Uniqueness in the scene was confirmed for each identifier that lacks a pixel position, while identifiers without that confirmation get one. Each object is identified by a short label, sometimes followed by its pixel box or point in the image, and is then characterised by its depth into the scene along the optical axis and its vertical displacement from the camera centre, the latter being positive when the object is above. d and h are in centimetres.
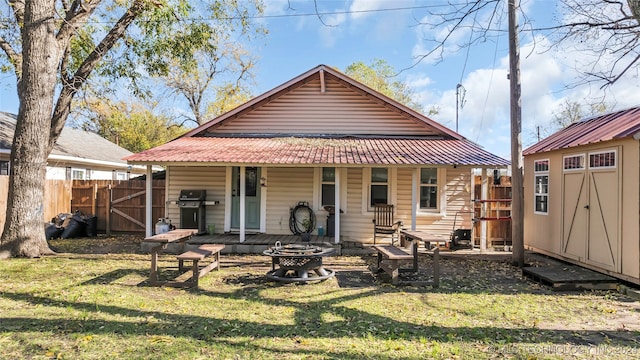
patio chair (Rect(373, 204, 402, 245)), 1040 -78
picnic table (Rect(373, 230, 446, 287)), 660 -117
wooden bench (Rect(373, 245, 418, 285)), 653 -122
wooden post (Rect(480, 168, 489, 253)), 1009 -66
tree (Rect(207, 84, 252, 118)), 3002 +754
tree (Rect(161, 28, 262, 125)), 2833 +829
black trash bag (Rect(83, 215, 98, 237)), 1236 -123
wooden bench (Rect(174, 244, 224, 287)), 632 -136
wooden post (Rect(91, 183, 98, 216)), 1302 -44
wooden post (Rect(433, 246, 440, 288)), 659 -143
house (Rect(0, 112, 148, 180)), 1415 +133
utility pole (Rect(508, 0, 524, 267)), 826 +73
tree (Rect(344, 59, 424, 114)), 3312 +1009
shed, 669 -4
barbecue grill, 1059 -60
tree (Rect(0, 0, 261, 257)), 846 +318
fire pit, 664 -133
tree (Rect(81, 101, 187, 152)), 3384 +574
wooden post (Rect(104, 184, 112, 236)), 1270 -81
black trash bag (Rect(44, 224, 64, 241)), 1159 -138
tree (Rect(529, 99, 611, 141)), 3187 +685
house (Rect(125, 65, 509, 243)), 978 +77
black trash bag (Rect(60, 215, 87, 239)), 1193 -131
